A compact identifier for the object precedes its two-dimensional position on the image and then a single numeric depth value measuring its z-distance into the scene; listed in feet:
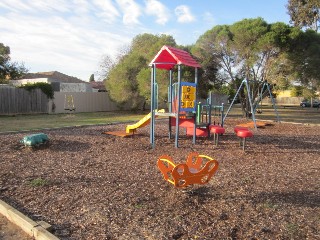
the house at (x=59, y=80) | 118.87
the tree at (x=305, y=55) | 63.36
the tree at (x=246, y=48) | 63.67
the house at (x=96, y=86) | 155.22
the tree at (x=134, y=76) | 77.69
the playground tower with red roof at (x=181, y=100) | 30.09
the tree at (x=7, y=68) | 131.13
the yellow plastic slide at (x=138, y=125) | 33.53
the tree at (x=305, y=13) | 110.23
